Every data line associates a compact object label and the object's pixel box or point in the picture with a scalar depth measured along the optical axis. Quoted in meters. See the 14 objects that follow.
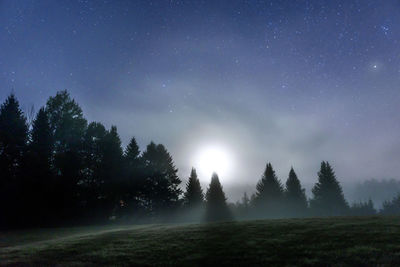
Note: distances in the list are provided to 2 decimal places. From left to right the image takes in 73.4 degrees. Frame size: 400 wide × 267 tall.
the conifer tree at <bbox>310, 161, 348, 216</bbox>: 71.88
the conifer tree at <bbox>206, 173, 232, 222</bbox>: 50.78
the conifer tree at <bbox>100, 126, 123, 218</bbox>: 50.06
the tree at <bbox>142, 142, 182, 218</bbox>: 59.19
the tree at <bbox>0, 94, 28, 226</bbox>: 36.34
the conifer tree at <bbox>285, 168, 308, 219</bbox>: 69.12
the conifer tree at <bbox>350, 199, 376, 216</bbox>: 105.18
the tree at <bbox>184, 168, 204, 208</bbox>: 63.84
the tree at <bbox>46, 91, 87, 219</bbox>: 42.91
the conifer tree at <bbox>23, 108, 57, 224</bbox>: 38.69
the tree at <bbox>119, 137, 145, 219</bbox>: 53.34
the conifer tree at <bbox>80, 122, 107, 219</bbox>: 46.66
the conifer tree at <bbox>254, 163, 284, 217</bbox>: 65.62
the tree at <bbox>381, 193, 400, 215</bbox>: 121.76
